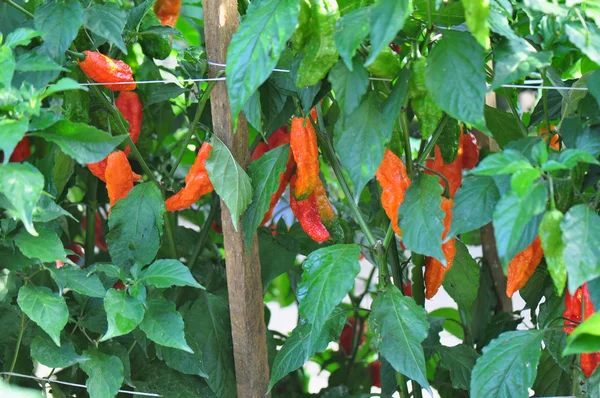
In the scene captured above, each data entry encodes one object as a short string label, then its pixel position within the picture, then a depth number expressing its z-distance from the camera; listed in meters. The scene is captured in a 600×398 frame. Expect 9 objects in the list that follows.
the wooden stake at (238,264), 1.58
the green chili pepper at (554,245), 1.42
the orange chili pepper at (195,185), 1.59
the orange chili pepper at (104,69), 1.56
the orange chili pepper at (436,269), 1.57
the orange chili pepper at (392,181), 1.52
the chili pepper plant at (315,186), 1.43
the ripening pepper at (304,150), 1.56
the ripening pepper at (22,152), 1.80
